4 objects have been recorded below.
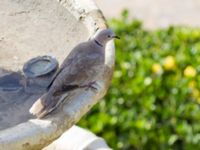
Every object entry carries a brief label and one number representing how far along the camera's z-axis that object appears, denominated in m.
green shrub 9.35
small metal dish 5.84
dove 5.29
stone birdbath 5.26
